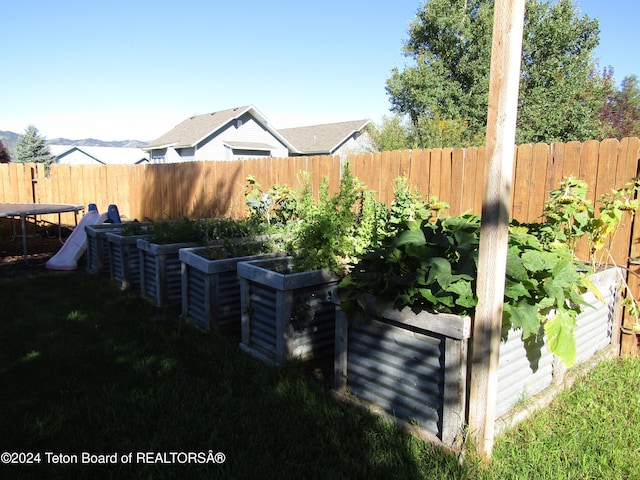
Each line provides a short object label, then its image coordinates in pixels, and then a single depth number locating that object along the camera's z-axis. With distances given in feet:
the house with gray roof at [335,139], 97.96
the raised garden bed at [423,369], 7.70
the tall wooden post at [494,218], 6.71
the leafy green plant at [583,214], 11.57
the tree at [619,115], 83.47
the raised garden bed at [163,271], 16.42
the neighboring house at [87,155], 128.77
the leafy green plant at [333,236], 12.30
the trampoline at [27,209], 24.49
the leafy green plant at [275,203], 19.27
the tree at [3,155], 95.04
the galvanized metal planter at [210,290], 13.73
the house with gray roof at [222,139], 79.10
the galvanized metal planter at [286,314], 11.32
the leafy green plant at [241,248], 14.79
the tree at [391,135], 73.89
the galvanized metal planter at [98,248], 21.82
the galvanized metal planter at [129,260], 18.94
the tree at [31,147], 114.52
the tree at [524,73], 73.46
